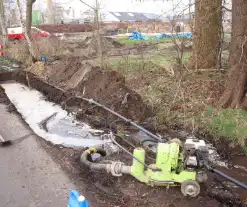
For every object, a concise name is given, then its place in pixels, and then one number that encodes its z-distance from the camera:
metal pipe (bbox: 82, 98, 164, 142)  6.95
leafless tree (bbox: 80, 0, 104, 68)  11.26
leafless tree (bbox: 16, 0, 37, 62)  16.89
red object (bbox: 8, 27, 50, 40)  30.45
